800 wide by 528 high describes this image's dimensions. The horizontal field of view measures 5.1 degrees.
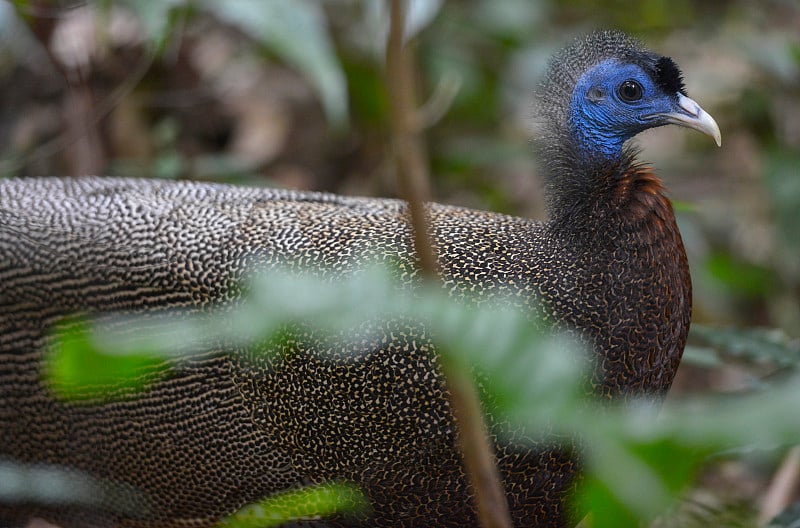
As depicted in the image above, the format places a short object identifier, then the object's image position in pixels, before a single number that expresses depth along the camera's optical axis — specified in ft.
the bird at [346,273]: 15.36
